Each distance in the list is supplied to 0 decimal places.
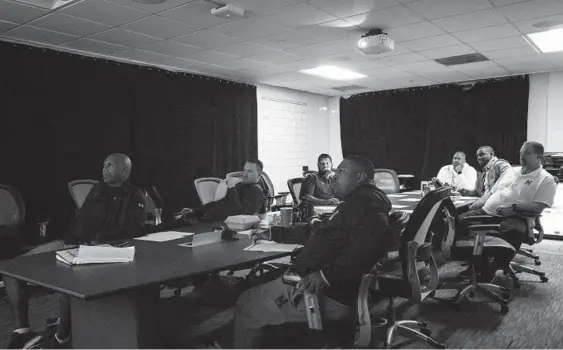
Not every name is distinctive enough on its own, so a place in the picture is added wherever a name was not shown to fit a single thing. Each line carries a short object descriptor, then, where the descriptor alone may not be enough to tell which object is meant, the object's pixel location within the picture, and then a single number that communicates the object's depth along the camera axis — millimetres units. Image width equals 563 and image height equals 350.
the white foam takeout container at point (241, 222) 3234
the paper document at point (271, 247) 2574
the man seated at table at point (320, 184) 5590
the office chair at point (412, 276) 2152
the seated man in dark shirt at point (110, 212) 3349
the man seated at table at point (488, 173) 5129
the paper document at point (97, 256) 2219
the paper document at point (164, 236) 2921
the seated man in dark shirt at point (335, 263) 2121
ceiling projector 4906
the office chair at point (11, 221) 3881
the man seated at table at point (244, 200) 4148
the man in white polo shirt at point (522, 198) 4191
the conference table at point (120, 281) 1939
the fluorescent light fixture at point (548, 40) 5324
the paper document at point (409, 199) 5293
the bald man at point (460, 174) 7062
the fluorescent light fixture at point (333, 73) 7338
